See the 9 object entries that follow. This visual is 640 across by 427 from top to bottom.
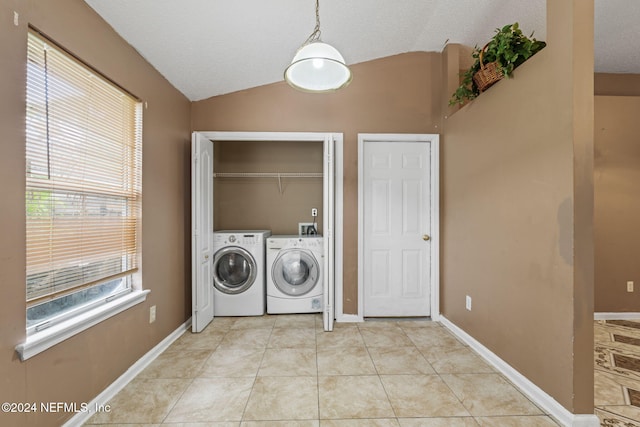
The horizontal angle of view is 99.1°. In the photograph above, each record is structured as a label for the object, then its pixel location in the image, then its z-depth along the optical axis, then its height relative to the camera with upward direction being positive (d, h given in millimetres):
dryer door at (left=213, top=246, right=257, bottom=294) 3044 -639
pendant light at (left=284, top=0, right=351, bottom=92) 1379 +801
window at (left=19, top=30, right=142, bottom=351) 1300 +151
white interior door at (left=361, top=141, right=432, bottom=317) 3039 -126
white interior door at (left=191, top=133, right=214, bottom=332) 2637 -189
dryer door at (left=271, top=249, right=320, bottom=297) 3104 -666
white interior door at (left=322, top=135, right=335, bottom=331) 2721 -196
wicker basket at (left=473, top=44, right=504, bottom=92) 1992 +1057
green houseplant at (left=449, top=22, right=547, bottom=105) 1804 +1121
